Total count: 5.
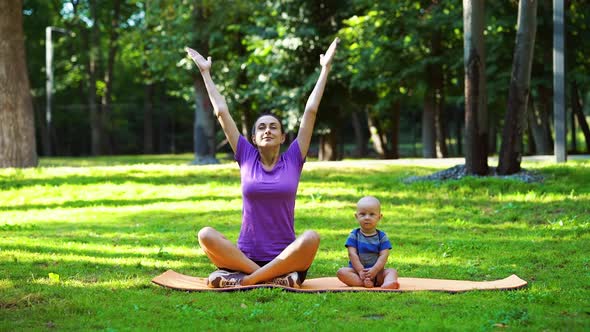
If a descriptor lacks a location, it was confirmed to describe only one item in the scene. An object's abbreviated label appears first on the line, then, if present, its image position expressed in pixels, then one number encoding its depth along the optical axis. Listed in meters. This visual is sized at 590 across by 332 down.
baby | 8.38
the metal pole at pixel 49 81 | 47.38
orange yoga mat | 8.18
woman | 8.31
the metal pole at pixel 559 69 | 18.69
